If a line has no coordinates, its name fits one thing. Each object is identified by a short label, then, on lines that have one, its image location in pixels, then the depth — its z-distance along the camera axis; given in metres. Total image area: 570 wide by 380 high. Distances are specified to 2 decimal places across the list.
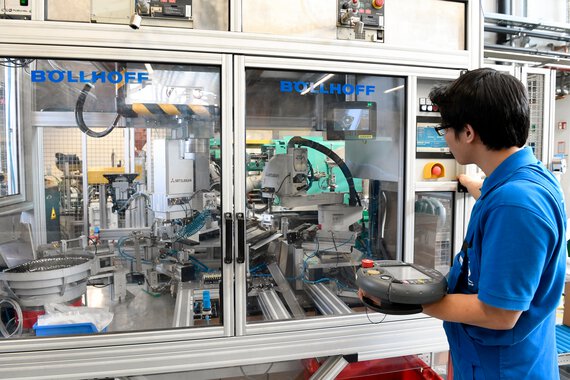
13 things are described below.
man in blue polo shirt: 0.91
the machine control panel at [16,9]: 1.45
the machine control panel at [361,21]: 1.68
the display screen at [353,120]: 2.09
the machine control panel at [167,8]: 1.52
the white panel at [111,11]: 1.50
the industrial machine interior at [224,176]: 1.55
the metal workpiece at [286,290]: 2.02
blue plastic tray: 1.58
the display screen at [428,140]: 1.87
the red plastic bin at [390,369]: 2.04
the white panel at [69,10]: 1.48
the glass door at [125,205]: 1.79
